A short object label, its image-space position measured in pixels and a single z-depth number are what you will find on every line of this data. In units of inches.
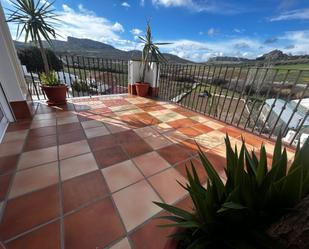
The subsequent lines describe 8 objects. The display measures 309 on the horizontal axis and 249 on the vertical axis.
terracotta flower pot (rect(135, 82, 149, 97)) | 162.2
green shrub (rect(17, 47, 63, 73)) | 126.1
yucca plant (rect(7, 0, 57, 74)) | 99.9
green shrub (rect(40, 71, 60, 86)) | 117.6
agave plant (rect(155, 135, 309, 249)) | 20.0
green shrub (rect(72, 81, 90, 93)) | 156.7
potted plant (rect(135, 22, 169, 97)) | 143.8
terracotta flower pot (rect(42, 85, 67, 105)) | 117.6
